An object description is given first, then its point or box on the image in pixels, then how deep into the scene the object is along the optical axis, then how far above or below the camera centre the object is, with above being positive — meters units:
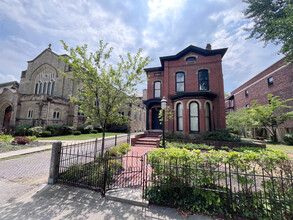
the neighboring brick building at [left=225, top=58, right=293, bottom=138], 15.92 +6.62
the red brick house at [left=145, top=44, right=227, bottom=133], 11.48 +3.82
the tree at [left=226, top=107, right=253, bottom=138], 15.46 +0.63
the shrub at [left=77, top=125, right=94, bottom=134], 20.86 -1.23
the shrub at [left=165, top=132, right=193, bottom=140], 11.11 -1.05
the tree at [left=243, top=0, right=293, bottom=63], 8.86 +9.79
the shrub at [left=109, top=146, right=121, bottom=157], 7.38 -1.84
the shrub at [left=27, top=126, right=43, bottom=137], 14.47 -1.24
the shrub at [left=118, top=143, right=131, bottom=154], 8.14 -1.79
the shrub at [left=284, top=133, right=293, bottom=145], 12.35 -1.22
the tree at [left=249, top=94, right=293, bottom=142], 13.52 +1.18
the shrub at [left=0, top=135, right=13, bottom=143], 10.44 -1.69
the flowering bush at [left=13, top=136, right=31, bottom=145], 10.12 -1.67
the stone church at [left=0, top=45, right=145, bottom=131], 16.94 +3.26
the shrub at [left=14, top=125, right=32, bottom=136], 14.71 -1.27
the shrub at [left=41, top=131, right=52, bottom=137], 15.24 -1.65
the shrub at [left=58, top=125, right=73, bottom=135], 17.84 -1.30
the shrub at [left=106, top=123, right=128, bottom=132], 26.26 -1.17
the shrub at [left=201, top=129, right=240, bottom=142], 9.97 -0.93
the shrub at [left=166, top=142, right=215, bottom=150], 8.88 -1.63
